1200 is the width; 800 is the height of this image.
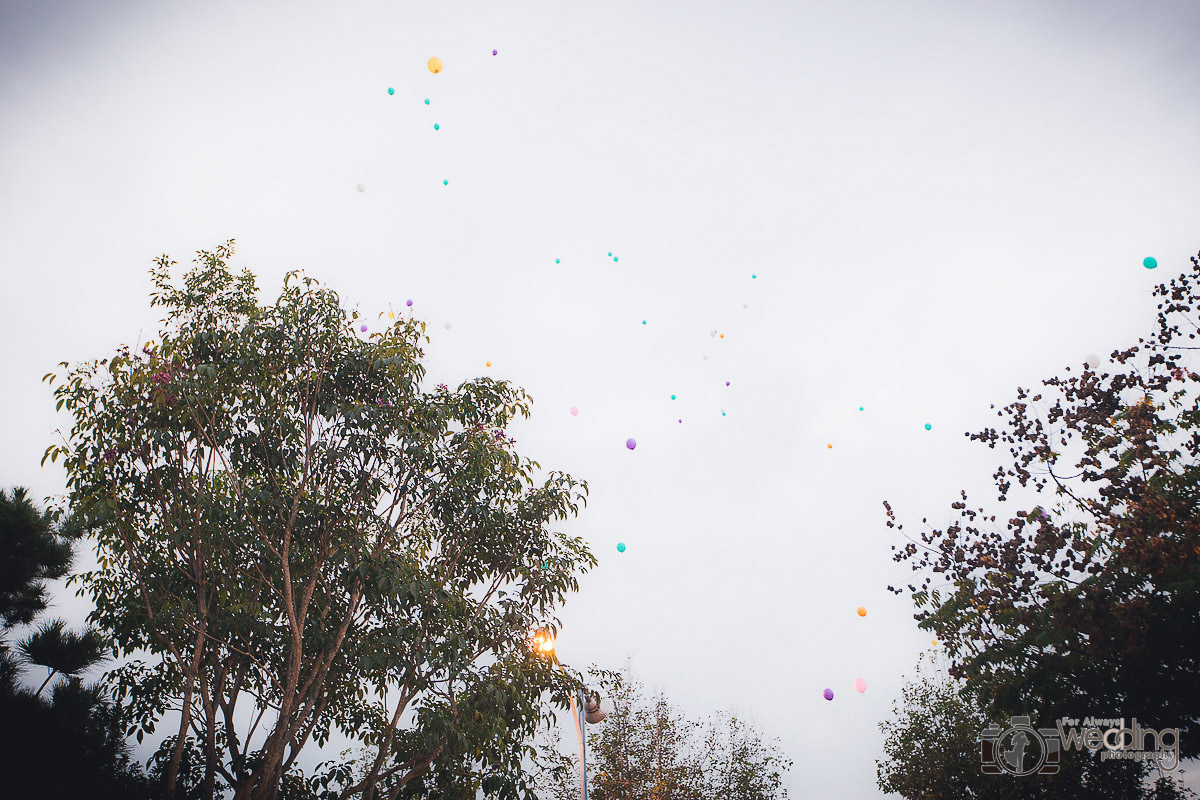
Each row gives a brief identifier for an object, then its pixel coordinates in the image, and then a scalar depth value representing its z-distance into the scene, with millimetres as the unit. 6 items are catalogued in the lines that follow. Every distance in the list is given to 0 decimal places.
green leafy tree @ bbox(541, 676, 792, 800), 14812
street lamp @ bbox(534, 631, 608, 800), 6629
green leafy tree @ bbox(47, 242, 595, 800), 5762
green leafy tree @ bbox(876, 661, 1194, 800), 8703
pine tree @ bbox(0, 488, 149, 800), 3148
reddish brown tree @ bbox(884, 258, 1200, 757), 5988
